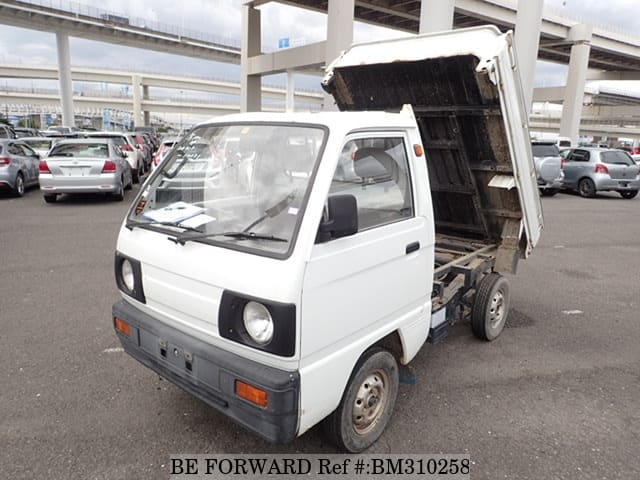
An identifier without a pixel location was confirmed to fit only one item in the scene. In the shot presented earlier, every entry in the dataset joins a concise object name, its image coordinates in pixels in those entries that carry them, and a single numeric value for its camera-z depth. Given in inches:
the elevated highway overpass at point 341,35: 1055.6
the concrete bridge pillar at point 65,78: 1632.6
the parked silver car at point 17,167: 493.1
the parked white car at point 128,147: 643.5
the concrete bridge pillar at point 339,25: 1043.3
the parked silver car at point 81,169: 455.8
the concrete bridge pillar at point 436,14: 862.5
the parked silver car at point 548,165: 630.5
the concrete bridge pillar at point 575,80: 1608.0
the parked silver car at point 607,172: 648.4
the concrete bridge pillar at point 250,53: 1502.2
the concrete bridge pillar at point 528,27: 1032.8
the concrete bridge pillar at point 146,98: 3189.0
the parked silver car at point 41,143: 679.7
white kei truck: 94.5
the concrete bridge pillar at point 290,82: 1720.0
